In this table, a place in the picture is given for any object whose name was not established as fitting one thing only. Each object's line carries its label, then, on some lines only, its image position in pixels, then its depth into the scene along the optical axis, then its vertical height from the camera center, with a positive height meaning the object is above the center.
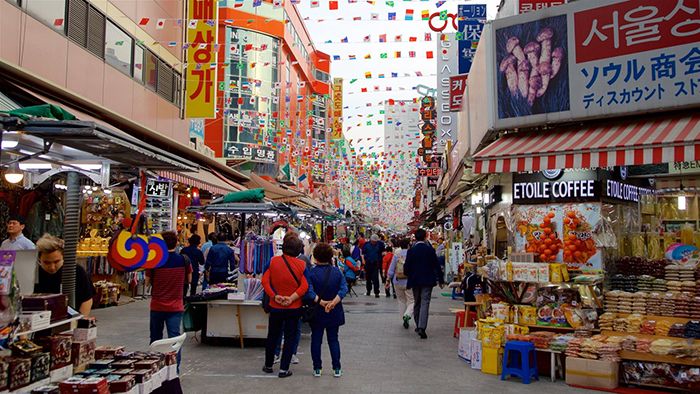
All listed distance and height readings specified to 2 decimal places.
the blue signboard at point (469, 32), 14.64 +5.06
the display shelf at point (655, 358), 7.14 -1.47
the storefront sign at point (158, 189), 16.77 +1.42
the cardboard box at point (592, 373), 7.42 -1.69
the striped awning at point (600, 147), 7.07 +1.19
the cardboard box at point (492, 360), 8.23 -1.69
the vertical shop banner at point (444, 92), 25.33 +6.21
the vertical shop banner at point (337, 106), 54.41 +12.18
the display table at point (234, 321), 10.05 -1.40
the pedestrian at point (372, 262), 19.25 -0.77
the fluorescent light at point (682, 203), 12.80 +0.76
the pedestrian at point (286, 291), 7.66 -0.68
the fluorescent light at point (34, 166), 6.75 +0.84
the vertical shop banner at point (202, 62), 18.34 +5.44
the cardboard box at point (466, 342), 8.85 -1.58
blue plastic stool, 7.81 -1.64
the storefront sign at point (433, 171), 36.27 +4.15
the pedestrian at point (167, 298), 7.37 -0.74
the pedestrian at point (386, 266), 18.67 -0.91
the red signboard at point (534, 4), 10.28 +4.05
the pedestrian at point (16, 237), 8.39 +0.01
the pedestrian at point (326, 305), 7.88 -0.89
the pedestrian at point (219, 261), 12.83 -0.49
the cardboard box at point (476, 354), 8.48 -1.65
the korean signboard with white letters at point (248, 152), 37.69 +5.54
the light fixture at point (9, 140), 5.02 +0.85
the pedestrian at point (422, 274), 10.99 -0.66
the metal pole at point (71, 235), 6.15 +0.03
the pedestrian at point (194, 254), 13.05 -0.36
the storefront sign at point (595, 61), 7.55 +2.46
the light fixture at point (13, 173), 7.23 +0.80
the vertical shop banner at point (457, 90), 14.91 +3.77
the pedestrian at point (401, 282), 12.55 -0.93
